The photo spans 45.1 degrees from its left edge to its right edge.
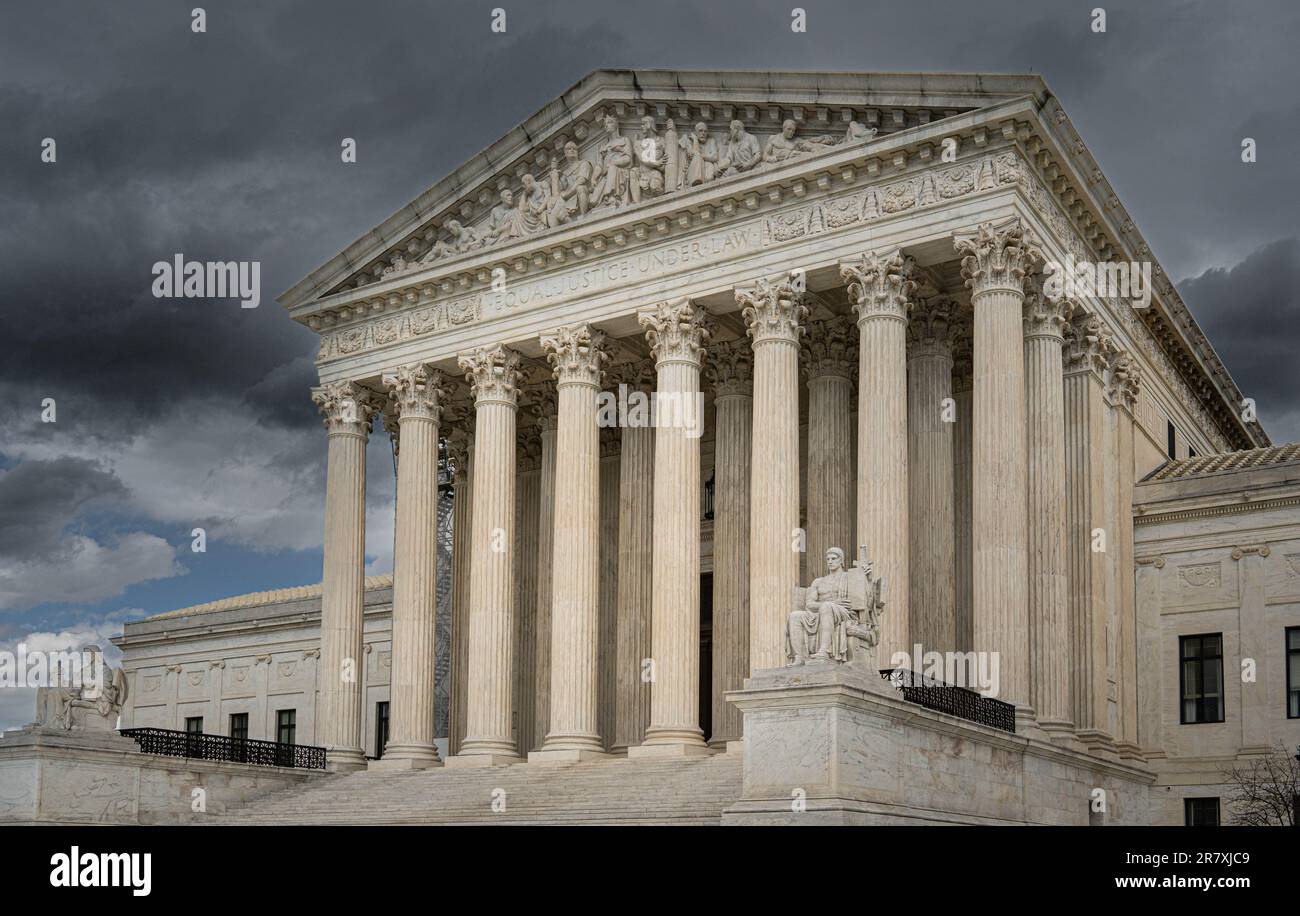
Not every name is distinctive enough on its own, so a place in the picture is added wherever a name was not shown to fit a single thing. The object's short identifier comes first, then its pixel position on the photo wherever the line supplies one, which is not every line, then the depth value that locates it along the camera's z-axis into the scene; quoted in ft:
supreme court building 112.16
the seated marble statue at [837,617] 90.74
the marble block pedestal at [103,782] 114.93
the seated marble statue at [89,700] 120.37
